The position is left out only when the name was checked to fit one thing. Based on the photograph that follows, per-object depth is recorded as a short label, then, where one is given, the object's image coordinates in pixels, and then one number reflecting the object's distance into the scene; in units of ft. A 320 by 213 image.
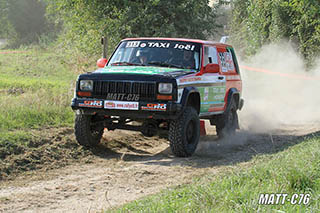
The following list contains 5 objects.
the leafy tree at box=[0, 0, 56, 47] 408.15
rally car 49.62
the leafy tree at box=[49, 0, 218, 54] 106.37
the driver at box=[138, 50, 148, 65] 56.61
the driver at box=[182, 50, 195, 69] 56.22
